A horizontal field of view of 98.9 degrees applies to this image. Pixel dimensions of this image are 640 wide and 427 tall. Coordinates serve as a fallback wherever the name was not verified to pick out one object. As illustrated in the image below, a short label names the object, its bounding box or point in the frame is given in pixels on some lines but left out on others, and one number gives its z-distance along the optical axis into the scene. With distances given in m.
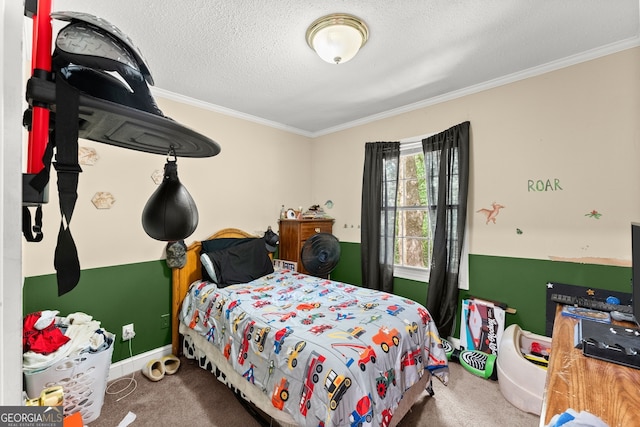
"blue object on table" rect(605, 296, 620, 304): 1.92
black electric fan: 2.79
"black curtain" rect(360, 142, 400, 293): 3.19
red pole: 0.50
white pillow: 2.60
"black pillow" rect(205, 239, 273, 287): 2.65
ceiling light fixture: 1.71
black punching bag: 1.27
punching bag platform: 0.49
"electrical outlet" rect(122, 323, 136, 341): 2.44
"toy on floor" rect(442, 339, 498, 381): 2.32
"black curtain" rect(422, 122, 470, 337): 2.66
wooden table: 0.82
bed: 1.41
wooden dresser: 3.42
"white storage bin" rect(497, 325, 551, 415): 1.89
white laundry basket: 1.66
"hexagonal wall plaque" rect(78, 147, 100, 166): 2.26
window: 3.07
